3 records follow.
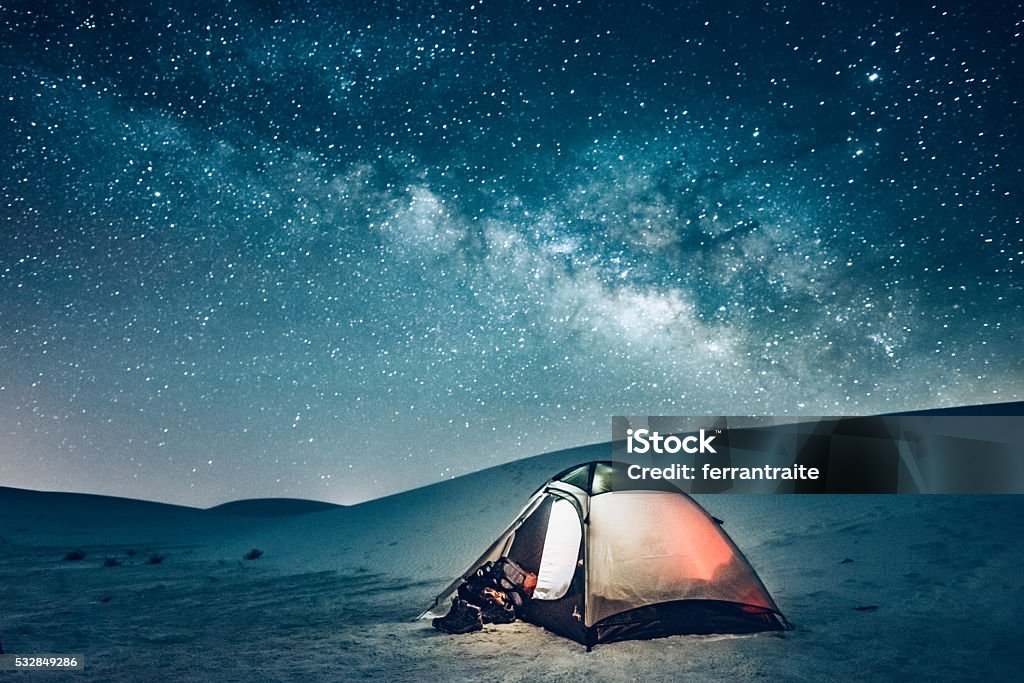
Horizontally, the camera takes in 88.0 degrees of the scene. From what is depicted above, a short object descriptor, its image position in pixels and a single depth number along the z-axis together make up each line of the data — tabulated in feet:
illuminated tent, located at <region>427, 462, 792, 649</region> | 22.90
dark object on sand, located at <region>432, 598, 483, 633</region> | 25.77
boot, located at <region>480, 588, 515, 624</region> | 26.94
